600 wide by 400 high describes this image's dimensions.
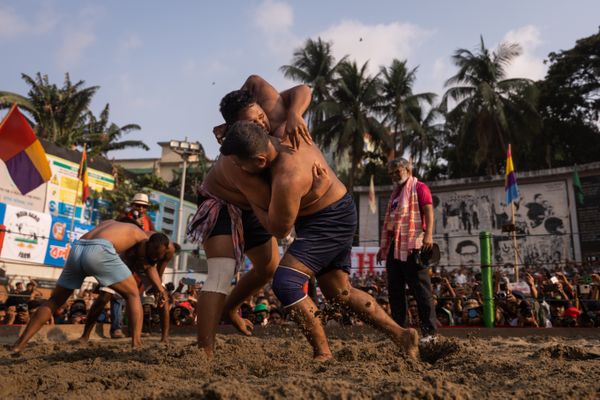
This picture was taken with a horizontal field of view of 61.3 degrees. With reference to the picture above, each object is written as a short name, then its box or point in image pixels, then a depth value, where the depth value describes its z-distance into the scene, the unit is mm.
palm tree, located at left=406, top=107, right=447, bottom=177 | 28625
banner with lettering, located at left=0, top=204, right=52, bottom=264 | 16234
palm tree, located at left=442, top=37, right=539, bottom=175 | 25172
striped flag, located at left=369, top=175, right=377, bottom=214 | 21609
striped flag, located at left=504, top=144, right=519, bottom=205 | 14930
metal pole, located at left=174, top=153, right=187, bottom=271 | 20081
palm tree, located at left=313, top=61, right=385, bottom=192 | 26203
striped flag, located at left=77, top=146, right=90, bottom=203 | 18477
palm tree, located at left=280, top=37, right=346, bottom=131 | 27797
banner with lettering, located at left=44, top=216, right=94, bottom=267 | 17656
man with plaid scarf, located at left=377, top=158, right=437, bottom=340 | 4002
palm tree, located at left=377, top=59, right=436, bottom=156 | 27422
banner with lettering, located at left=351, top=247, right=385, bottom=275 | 18031
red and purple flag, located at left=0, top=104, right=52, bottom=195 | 10414
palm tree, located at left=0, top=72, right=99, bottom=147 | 26797
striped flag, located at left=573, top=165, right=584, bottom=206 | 18250
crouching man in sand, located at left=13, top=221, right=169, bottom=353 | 3750
